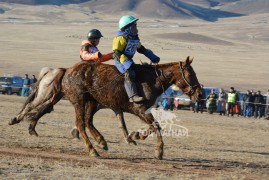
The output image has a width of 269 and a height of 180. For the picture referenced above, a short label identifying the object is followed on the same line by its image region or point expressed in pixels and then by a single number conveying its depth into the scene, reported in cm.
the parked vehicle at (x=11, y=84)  4309
